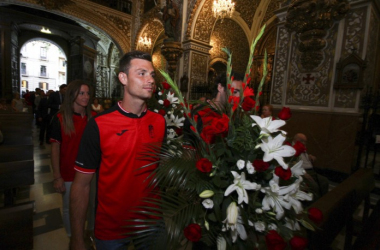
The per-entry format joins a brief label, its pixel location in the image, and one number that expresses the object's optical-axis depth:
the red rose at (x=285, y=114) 0.83
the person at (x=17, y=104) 7.00
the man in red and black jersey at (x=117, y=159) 1.16
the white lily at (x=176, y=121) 2.41
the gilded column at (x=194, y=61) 7.30
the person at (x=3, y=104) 5.70
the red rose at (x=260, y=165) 0.74
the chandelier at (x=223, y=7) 6.18
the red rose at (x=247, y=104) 0.83
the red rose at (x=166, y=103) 2.46
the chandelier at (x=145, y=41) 11.23
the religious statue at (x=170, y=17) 7.31
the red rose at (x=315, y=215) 0.76
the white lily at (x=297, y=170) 0.89
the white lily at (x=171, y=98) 2.56
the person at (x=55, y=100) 5.71
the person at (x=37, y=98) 9.08
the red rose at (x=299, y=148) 0.82
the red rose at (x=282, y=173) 0.73
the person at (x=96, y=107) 7.17
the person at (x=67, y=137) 1.93
